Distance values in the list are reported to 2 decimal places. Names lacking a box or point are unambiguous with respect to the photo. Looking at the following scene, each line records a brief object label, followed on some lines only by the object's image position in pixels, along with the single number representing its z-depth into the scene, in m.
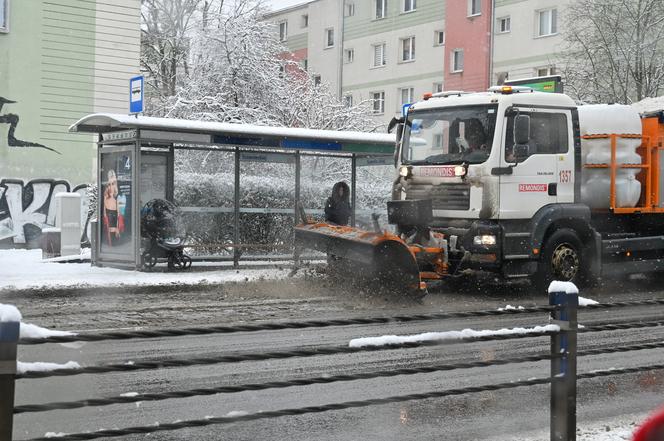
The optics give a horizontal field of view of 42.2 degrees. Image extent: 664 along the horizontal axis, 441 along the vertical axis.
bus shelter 16.23
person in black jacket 16.36
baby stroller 16.23
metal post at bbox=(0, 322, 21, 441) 3.24
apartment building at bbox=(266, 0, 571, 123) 37.28
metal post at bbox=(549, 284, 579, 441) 4.67
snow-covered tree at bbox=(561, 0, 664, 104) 26.47
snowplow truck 12.55
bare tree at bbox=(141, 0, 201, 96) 38.28
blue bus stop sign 16.61
